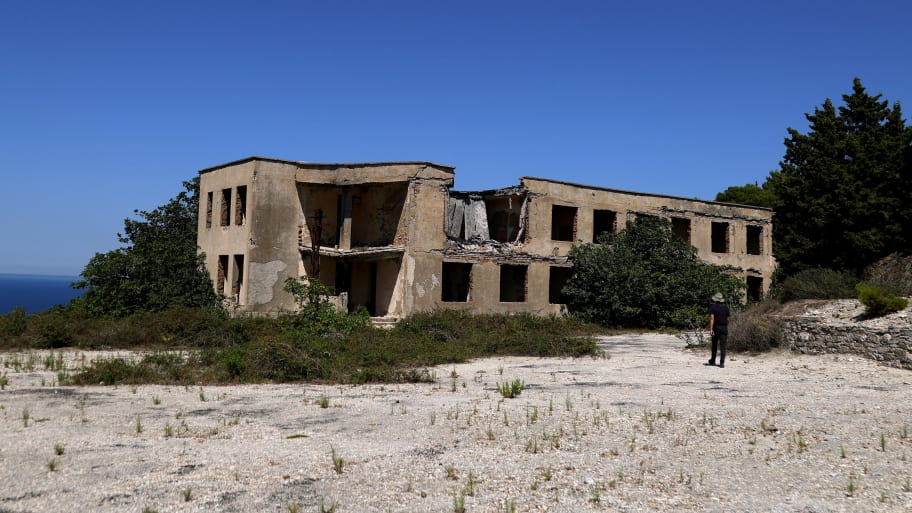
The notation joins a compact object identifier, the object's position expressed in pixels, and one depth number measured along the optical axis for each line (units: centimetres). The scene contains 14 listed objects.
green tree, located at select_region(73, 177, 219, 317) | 2206
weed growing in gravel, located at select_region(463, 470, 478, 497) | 570
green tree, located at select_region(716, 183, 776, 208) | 4338
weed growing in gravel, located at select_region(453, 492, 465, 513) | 526
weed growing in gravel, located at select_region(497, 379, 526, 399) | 1030
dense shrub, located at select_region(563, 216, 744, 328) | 2528
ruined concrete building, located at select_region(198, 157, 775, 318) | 2406
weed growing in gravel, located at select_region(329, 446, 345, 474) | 626
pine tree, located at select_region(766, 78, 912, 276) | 2950
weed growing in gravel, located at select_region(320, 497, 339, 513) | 516
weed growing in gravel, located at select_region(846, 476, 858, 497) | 570
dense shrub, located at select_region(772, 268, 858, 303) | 1800
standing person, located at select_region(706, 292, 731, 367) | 1409
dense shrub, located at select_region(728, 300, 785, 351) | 1573
